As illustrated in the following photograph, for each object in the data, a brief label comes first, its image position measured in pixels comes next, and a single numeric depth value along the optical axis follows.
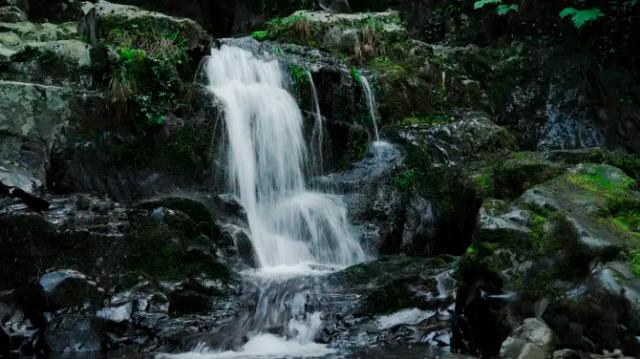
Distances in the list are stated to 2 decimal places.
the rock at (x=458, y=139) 8.71
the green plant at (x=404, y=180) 8.28
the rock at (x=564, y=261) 3.56
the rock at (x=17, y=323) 4.49
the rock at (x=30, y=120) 6.32
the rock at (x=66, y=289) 4.82
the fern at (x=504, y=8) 11.81
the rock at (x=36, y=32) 7.96
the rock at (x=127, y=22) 8.02
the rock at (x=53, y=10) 11.41
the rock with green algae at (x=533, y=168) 5.76
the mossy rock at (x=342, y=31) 10.92
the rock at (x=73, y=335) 4.50
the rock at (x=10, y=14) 9.03
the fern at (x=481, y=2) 11.48
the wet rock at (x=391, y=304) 4.72
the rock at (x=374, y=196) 7.90
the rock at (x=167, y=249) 5.42
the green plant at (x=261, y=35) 11.66
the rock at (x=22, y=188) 5.42
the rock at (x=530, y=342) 3.60
